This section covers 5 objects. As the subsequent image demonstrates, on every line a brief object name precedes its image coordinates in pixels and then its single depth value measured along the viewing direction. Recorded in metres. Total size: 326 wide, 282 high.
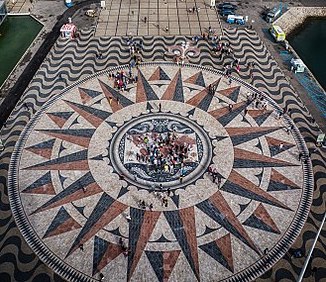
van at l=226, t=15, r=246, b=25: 65.81
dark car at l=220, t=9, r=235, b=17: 68.19
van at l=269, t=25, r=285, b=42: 61.41
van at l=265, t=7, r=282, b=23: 66.69
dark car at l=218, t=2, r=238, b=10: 69.69
